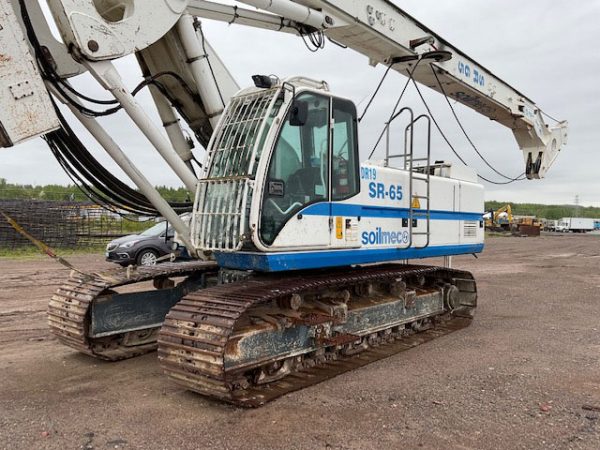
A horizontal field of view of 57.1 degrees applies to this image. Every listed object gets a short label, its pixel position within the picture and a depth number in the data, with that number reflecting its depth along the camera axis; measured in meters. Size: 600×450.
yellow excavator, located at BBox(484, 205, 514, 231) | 46.94
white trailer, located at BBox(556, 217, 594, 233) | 64.25
